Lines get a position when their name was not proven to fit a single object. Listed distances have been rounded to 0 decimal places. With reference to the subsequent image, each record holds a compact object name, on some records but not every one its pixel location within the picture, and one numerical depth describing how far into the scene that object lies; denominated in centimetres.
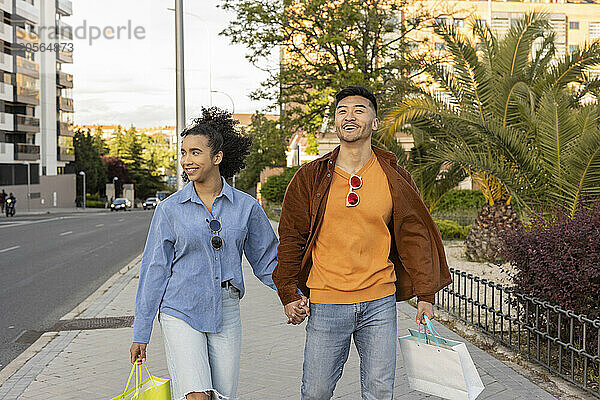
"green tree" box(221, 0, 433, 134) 2120
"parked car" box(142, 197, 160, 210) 8156
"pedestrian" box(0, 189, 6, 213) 5371
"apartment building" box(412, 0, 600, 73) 5756
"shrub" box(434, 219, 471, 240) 1966
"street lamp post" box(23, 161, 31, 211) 6175
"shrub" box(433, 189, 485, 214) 2877
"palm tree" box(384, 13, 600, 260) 975
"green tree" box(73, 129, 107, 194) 8750
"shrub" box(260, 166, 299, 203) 3850
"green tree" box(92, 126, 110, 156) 11231
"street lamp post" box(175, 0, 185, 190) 1499
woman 340
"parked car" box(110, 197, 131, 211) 7219
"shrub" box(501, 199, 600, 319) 553
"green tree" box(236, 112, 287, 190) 5173
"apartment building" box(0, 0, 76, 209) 6412
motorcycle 4779
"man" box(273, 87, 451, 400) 344
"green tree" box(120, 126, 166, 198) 10838
